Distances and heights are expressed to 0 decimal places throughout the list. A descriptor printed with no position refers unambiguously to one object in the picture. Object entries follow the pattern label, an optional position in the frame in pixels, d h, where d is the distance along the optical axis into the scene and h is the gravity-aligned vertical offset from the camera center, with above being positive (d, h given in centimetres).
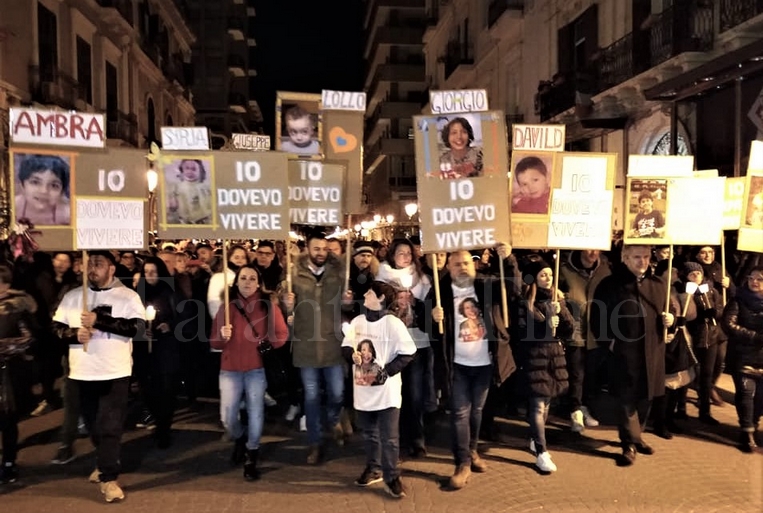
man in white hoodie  555 -81
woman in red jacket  602 -86
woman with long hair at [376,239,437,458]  655 -92
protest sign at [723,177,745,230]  878 +51
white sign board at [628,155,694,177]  725 +83
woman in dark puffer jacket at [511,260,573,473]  617 -95
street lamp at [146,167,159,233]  1297 +121
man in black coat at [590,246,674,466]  645 -89
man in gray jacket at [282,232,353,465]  645 -73
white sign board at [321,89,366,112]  740 +158
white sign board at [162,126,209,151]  662 +105
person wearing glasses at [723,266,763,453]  664 -104
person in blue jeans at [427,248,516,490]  588 -88
